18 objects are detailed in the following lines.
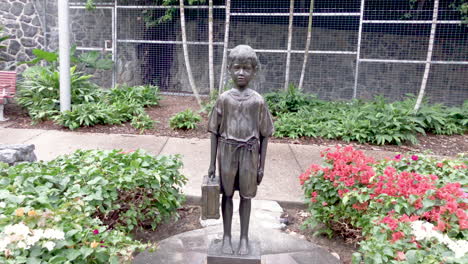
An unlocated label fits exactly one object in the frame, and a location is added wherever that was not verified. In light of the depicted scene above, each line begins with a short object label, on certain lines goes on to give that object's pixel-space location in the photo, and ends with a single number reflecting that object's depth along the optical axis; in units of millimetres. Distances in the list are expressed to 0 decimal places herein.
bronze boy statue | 2406
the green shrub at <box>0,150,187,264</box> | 1894
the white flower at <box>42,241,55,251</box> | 1770
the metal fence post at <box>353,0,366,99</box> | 8500
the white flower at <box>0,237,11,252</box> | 1732
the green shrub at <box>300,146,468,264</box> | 2029
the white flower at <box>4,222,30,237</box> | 1776
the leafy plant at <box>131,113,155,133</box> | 7180
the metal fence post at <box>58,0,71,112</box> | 7125
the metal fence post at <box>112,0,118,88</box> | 9912
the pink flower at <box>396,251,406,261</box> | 1908
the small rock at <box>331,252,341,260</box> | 3035
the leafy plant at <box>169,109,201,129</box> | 7145
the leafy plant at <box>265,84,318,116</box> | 8508
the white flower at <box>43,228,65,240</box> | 1816
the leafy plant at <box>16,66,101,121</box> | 7648
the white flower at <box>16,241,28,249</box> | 1736
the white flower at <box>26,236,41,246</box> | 1774
